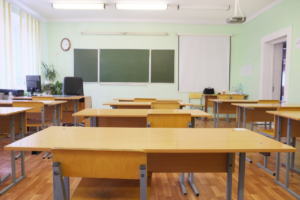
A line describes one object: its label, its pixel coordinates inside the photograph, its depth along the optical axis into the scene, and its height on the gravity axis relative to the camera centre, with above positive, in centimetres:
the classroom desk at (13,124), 204 -44
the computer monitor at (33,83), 454 +4
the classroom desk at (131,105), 304 -29
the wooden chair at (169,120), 173 -29
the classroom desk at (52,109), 311 -40
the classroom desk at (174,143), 102 -31
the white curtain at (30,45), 524 +109
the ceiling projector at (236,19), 355 +119
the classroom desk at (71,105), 404 -43
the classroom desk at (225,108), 463 -47
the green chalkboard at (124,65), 609 +64
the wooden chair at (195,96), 608 -27
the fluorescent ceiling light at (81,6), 493 +194
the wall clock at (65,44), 609 +123
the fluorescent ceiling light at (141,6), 491 +193
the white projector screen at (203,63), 612 +73
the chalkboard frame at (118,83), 613 +9
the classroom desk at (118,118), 207 -33
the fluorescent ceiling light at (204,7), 493 +196
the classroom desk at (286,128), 202 -44
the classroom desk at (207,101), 605 -42
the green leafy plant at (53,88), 575 -8
